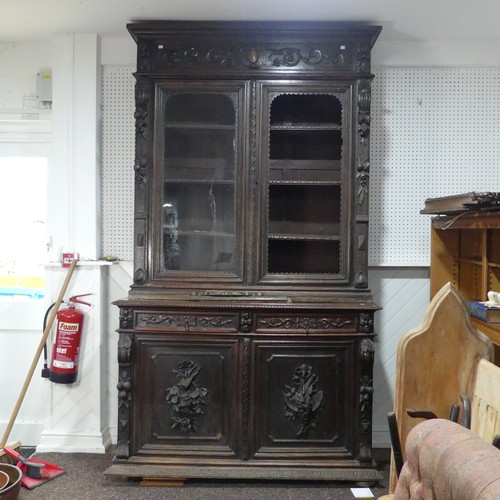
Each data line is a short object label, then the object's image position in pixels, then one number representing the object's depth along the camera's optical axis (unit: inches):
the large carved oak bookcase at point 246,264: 102.1
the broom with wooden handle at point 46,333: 107.3
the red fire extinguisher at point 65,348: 113.0
